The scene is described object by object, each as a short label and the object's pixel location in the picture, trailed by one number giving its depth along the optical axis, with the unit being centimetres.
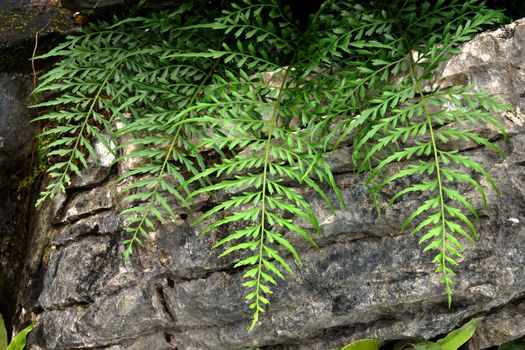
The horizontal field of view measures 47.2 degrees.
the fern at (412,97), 215
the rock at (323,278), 243
